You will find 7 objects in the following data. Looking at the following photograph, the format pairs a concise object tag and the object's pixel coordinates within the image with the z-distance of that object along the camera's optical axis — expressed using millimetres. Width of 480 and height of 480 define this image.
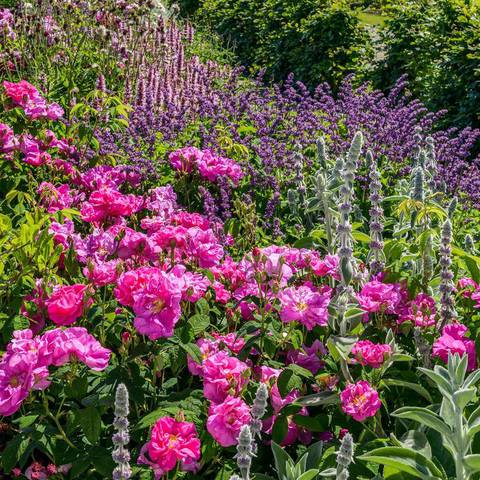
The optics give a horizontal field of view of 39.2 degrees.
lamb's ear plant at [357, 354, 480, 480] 1539
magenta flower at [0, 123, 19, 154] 3398
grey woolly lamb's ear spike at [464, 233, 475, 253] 2568
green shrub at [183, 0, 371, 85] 8797
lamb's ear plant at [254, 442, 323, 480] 1672
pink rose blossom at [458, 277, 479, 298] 2408
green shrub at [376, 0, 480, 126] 6621
